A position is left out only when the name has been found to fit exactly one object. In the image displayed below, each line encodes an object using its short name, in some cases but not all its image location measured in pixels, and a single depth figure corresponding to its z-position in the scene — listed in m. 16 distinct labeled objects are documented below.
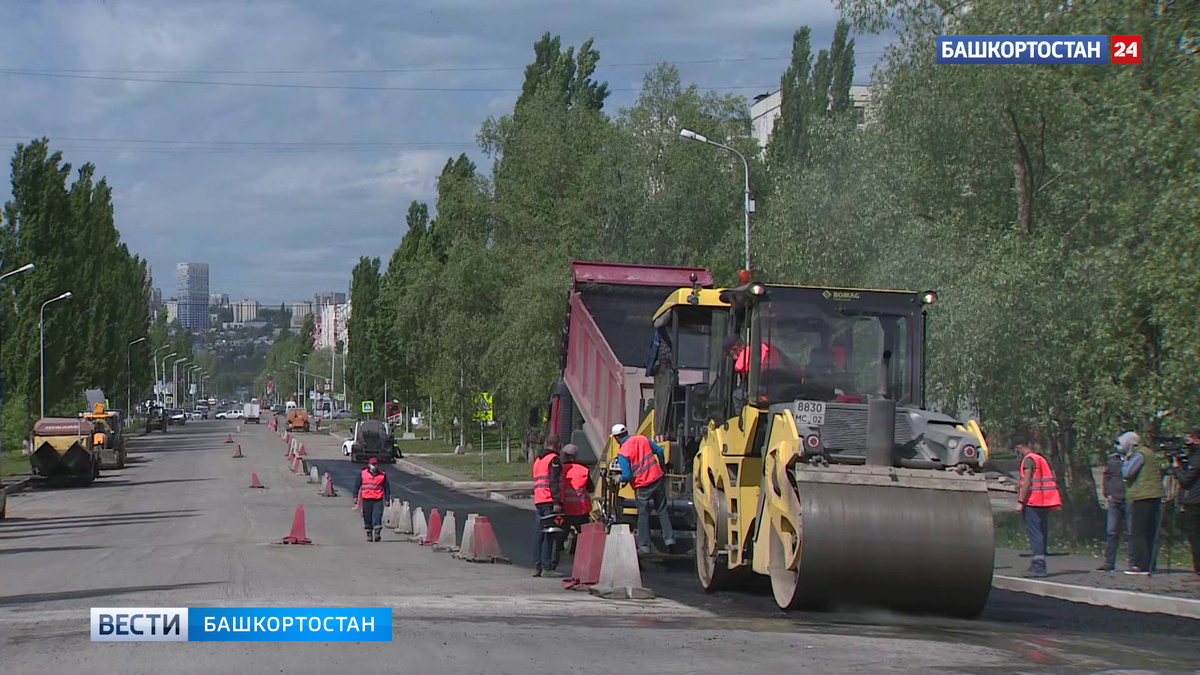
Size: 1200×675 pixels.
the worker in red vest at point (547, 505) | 16.44
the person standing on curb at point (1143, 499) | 16.38
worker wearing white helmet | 16.58
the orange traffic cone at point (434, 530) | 22.19
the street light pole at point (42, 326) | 67.38
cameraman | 15.45
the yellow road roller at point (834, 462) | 11.30
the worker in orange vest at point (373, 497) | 22.94
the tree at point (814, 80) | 63.34
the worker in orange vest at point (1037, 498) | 17.12
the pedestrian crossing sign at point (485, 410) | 43.86
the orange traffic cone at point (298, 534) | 22.33
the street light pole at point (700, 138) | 30.13
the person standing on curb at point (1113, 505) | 17.14
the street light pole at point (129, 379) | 111.76
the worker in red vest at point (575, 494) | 18.06
